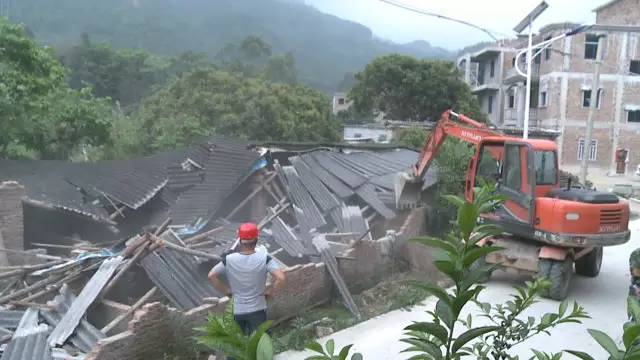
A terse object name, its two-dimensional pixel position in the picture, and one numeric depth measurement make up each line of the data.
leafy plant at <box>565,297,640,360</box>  1.44
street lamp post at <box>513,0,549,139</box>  15.64
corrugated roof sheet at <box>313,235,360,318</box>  8.24
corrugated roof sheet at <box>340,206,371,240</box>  11.41
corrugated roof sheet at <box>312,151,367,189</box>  13.28
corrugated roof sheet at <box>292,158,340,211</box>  12.05
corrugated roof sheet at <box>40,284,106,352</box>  6.26
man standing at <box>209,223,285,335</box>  5.02
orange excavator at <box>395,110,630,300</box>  8.23
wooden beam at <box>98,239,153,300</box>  7.16
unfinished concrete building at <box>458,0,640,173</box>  32.50
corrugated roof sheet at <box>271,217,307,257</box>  9.77
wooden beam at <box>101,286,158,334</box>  6.50
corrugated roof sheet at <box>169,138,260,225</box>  11.00
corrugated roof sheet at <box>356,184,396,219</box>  12.29
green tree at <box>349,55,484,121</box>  35.00
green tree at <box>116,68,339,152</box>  20.78
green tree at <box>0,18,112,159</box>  12.47
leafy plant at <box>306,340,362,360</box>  1.53
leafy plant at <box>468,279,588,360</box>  2.08
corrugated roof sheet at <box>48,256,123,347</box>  6.31
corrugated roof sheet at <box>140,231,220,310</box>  7.49
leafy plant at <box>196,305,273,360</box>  1.42
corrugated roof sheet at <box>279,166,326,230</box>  11.27
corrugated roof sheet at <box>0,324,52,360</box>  5.77
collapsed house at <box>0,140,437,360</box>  6.48
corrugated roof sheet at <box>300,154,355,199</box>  12.72
